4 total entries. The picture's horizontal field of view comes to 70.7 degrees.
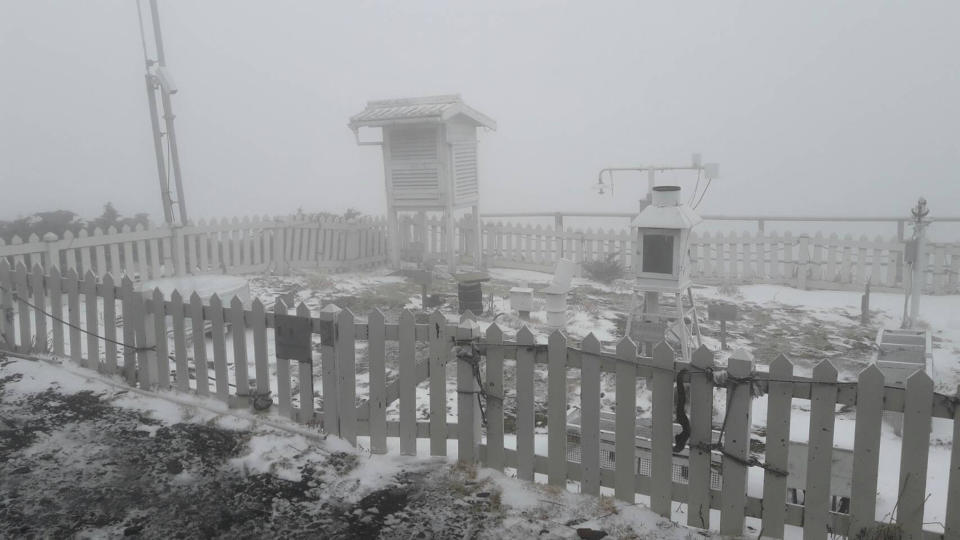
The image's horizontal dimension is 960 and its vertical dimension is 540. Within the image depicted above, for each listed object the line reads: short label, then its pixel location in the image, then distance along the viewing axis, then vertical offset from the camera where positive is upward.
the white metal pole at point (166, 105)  11.44 +1.61
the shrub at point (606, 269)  12.95 -1.59
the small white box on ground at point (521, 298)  9.35 -1.50
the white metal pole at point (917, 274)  8.58 -1.26
